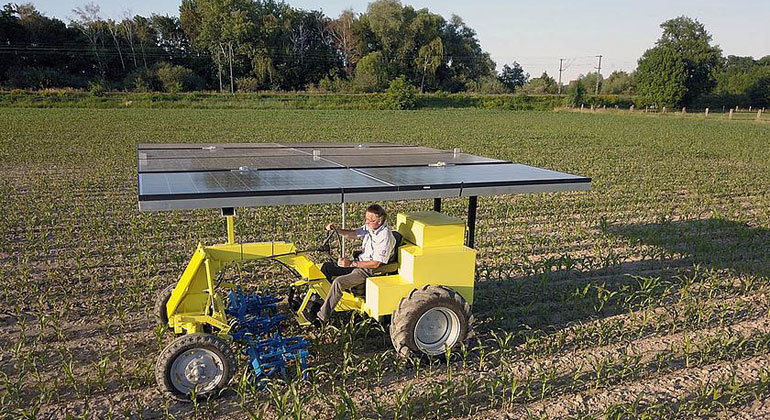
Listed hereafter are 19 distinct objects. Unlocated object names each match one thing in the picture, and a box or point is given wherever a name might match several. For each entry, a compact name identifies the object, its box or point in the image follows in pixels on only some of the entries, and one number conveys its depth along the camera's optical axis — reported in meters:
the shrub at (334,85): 64.44
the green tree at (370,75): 65.25
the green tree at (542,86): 79.19
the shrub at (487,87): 73.12
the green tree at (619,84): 85.32
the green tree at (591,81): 95.95
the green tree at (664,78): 61.78
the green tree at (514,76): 92.75
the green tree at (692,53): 64.56
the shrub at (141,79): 57.93
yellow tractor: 4.68
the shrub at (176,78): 56.81
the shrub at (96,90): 46.88
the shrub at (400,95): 51.72
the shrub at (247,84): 64.00
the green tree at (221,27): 66.12
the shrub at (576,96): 58.84
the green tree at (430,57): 73.62
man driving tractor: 5.50
